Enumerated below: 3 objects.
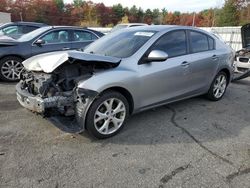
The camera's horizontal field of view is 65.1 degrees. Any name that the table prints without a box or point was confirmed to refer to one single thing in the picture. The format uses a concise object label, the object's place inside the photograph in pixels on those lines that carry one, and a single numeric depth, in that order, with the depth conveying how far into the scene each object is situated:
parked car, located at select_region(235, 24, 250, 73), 5.73
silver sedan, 2.66
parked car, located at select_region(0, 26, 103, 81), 5.03
